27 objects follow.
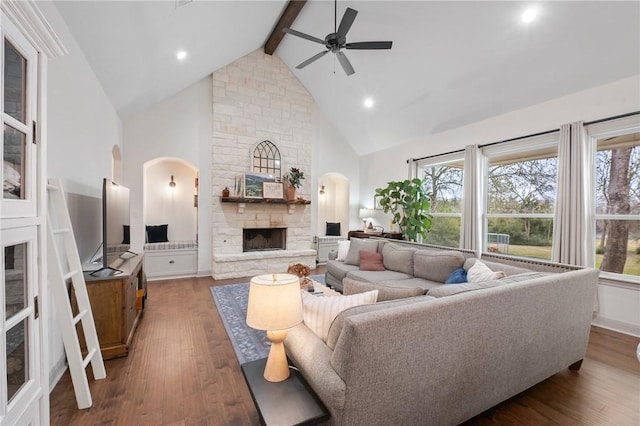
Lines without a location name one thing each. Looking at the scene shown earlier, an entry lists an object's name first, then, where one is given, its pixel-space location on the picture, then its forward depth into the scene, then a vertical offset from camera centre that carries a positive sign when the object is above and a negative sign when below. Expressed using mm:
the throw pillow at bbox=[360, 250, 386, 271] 4004 -709
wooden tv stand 2389 -873
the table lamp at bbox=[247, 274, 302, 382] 1334 -489
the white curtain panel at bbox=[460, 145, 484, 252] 4551 +279
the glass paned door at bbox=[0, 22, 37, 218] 1111 +364
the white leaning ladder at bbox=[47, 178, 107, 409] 1858 -626
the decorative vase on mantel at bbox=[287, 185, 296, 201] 5883 +408
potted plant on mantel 5891 +695
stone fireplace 5438 +1443
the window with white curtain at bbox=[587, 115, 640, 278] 3195 +235
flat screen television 2553 -159
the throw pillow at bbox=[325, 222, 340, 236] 7227 -426
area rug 2586 -1274
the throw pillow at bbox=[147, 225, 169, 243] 5516 -445
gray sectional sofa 1205 -717
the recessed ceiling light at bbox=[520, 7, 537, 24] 2918 +2124
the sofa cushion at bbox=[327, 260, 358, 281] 4082 -839
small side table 1139 -844
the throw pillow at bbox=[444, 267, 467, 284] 2820 -654
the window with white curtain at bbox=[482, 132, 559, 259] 3908 +285
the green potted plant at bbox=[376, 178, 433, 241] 5195 +99
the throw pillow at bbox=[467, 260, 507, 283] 2446 -545
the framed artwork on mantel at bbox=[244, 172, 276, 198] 5602 +584
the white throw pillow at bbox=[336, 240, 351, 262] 4610 -612
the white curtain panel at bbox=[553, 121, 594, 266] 3381 +216
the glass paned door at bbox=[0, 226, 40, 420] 1083 -452
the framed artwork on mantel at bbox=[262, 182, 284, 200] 5738 +463
